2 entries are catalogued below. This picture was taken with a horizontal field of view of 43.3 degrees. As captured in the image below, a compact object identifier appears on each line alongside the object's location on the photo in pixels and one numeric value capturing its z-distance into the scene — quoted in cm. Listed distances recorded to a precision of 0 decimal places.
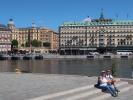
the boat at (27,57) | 6142
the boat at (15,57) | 6157
